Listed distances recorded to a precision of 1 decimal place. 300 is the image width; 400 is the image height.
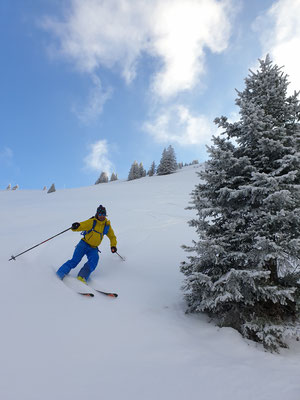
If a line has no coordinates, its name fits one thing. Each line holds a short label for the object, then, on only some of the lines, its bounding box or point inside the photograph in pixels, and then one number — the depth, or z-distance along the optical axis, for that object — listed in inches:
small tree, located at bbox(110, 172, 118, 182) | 3395.7
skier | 240.1
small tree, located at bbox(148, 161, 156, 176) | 2950.5
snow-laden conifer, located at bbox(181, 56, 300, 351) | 153.6
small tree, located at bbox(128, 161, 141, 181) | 2767.0
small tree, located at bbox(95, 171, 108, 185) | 3253.0
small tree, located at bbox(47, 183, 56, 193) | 2003.7
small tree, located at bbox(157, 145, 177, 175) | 2475.4
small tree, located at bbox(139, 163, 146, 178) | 2923.5
